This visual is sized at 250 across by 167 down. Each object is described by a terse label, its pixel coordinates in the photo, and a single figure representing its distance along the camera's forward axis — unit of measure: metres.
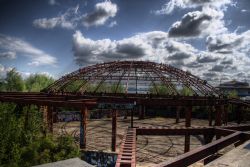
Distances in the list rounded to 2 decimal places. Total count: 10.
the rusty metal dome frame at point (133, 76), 18.60
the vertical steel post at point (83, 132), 10.96
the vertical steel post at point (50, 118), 12.50
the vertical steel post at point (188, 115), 13.10
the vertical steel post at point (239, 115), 22.66
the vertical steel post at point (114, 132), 12.15
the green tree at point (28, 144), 8.01
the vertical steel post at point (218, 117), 15.38
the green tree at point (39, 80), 42.12
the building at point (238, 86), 91.86
